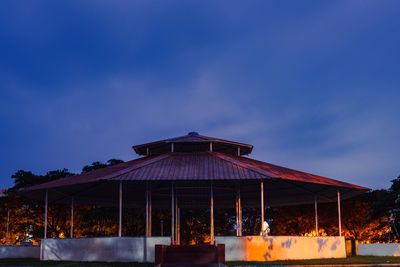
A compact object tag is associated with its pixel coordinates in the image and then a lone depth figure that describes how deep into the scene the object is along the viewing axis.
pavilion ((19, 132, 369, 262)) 21.75
